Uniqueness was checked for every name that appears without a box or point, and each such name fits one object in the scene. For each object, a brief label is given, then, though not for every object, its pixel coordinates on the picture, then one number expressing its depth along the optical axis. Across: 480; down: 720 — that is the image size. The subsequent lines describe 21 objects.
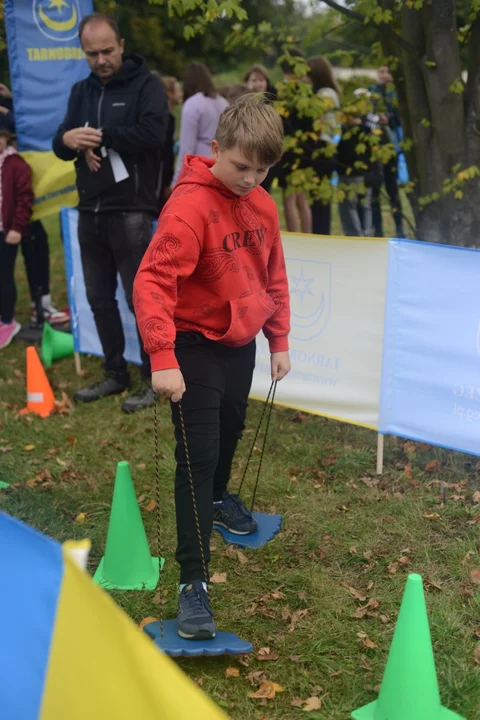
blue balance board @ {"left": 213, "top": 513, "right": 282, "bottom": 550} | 4.16
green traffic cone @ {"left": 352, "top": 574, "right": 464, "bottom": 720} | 2.82
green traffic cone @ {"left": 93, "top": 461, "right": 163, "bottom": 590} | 3.87
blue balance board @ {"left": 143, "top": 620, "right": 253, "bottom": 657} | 3.14
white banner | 4.83
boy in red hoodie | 3.14
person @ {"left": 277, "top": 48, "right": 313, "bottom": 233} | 6.06
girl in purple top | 7.58
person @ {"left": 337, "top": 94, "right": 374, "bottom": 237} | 6.16
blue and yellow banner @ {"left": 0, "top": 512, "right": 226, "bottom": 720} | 1.80
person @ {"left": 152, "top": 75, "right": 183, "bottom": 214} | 6.72
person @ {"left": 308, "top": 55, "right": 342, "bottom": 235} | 6.12
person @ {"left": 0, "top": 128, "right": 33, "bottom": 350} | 7.33
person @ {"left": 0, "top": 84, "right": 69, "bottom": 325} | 7.97
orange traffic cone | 6.09
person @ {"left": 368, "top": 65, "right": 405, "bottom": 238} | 6.37
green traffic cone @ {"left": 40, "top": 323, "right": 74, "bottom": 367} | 7.16
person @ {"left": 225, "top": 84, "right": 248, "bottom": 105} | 8.29
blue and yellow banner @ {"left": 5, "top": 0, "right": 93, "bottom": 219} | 6.91
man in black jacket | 5.45
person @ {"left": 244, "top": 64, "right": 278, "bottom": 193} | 7.85
